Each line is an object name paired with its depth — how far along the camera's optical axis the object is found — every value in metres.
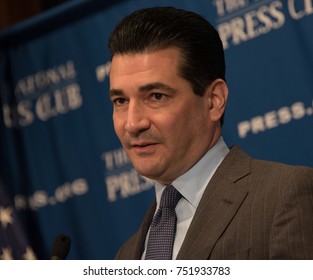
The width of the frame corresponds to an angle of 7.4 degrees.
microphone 3.47
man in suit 3.42
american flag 4.30
